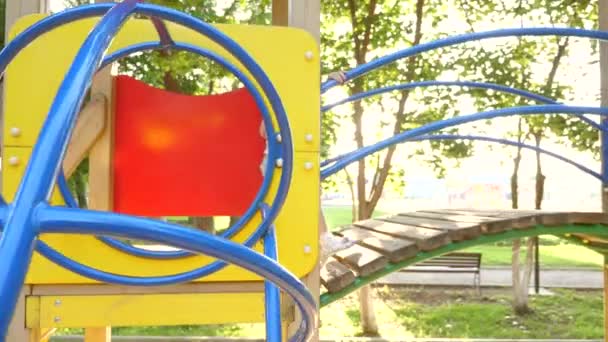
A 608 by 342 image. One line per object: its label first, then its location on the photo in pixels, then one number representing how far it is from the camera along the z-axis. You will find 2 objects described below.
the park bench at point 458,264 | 7.00
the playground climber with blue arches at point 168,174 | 1.38
